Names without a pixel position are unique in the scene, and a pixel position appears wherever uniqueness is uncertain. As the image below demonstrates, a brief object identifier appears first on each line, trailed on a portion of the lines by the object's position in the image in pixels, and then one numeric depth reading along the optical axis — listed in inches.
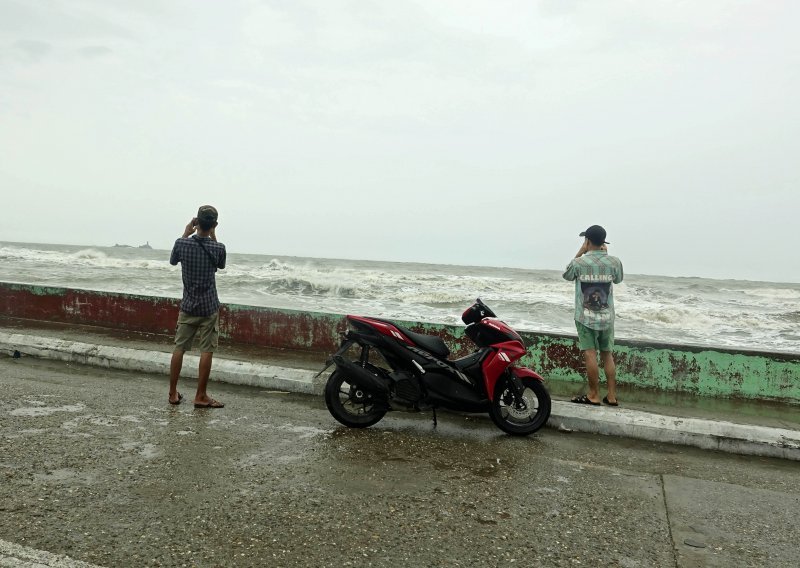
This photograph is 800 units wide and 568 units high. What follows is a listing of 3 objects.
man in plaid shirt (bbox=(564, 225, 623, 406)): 222.1
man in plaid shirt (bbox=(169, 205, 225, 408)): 205.8
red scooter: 191.5
